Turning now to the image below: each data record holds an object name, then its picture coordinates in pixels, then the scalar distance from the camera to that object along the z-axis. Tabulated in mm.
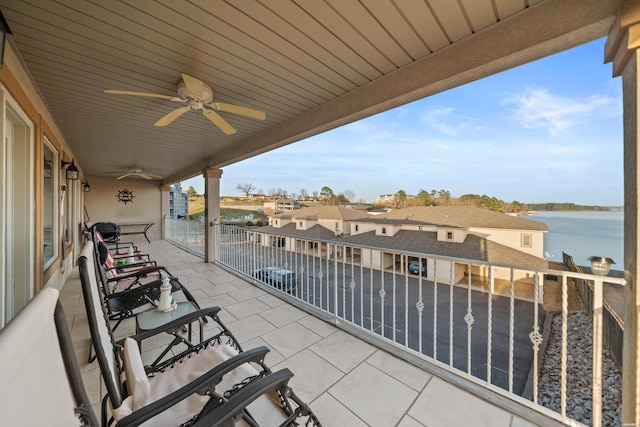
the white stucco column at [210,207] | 5641
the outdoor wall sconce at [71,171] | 4476
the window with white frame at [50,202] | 3400
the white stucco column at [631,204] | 1197
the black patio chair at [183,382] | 947
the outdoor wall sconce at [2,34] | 1498
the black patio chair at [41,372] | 473
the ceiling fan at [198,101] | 2264
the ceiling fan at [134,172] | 6883
